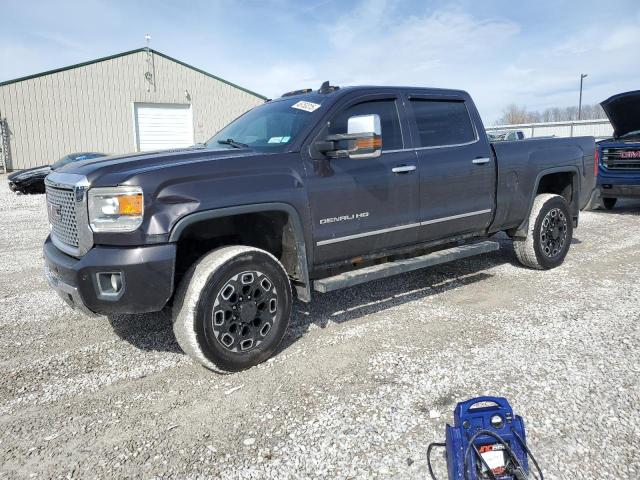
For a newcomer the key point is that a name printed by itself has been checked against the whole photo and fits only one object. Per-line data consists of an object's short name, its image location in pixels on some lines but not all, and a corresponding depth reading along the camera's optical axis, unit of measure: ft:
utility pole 200.64
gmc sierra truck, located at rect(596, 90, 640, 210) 31.24
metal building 85.66
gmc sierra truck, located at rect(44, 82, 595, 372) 10.16
